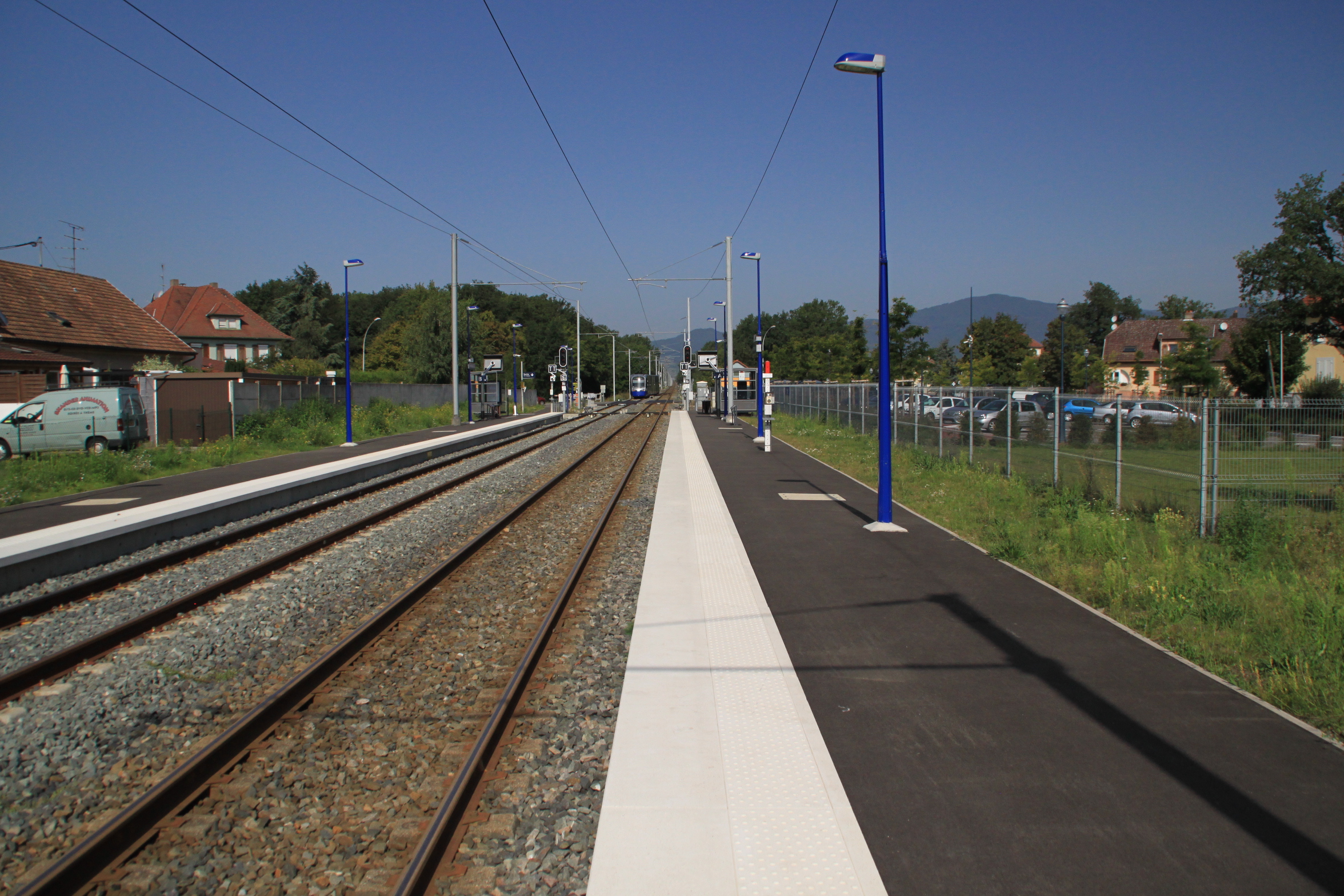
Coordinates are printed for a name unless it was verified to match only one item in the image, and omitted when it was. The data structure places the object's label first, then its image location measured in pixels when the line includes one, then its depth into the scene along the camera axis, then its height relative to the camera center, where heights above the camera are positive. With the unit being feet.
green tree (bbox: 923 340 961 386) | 235.71 +9.29
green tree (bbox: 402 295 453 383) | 229.66 +14.76
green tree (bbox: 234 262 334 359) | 327.06 +35.17
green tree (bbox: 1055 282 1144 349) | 484.74 +47.13
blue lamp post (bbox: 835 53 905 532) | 42.11 -0.40
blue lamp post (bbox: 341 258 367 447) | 99.66 -2.15
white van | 78.74 -1.49
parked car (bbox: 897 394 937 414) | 78.59 -0.56
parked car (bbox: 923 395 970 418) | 104.92 -0.98
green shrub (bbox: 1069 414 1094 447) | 50.49 -2.01
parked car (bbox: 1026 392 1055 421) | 51.96 -0.31
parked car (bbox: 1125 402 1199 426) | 41.19 -1.16
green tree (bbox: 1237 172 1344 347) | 181.88 +27.08
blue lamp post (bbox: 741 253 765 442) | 102.33 -1.24
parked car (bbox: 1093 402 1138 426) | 78.91 -1.25
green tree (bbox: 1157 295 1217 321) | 401.49 +43.11
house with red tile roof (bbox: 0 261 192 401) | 113.39 +12.34
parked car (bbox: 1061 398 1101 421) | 48.67 -0.69
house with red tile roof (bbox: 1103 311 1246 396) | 239.09 +16.96
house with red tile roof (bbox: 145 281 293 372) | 261.65 +24.59
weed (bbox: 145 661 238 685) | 21.63 -6.74
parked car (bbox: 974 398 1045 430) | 58.90 -1.34
